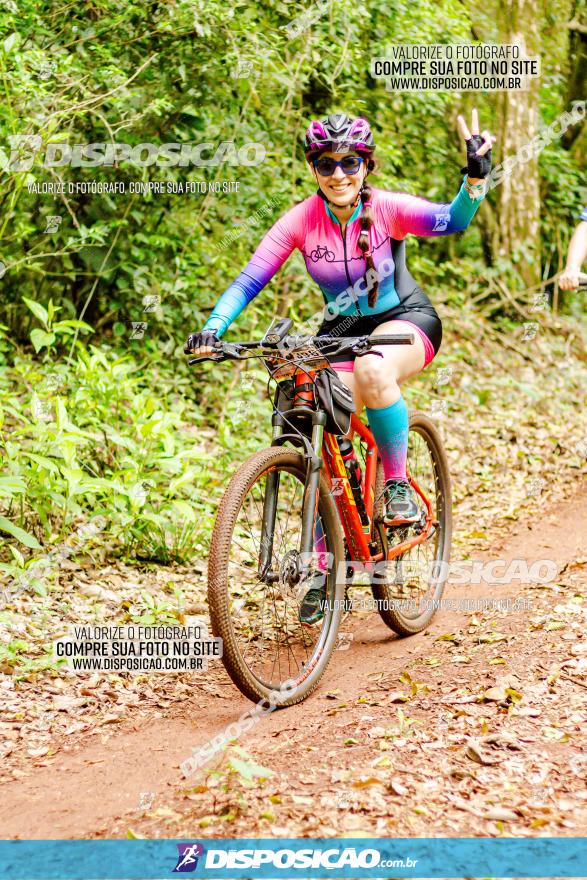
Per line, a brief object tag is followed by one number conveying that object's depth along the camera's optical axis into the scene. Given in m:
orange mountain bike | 7.46
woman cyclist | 8.28
